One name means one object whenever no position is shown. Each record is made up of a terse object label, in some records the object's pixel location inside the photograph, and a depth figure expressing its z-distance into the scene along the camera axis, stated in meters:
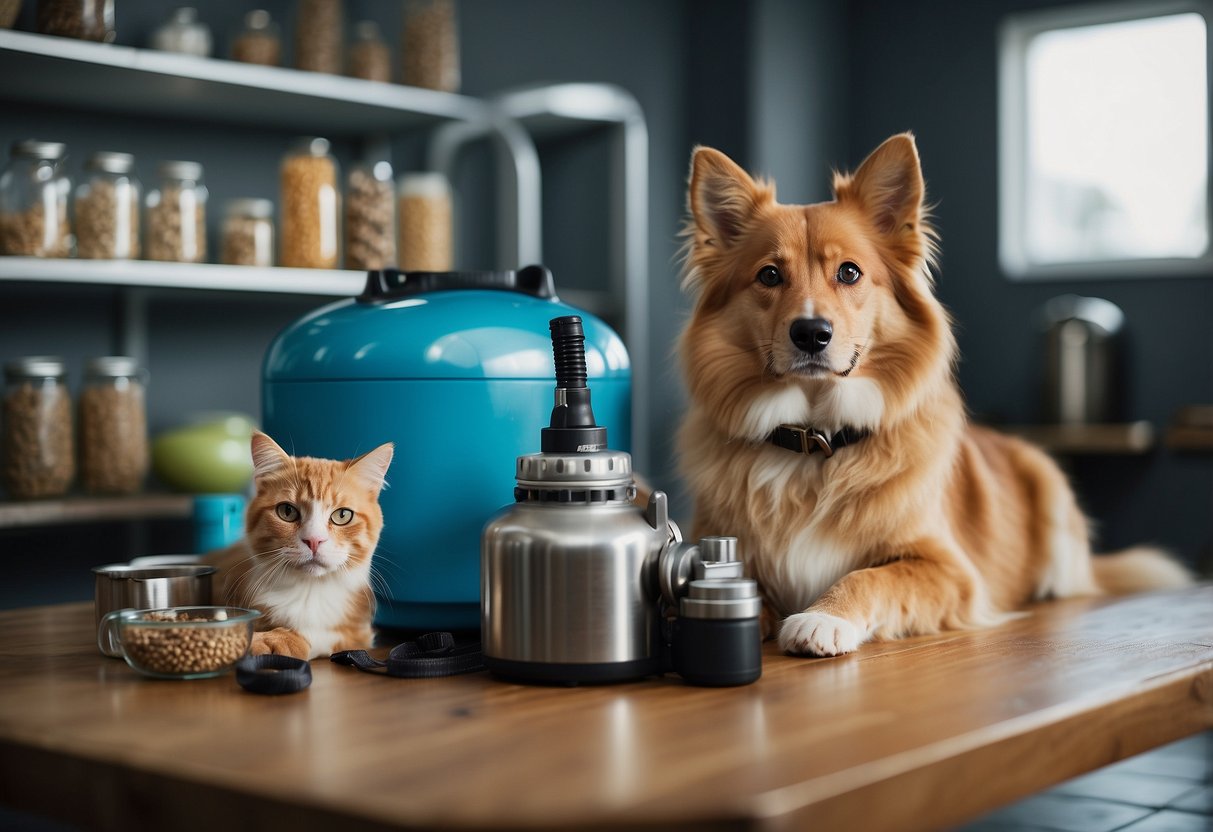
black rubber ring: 0.92
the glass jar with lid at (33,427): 2.44
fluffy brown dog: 1.30
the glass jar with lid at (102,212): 2.55
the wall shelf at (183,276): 2.41
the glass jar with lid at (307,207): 2.85
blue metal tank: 1.15
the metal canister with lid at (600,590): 0.92
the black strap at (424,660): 1.00
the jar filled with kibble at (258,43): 2.89
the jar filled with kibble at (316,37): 2.99
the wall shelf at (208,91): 2.50
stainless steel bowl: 1.11
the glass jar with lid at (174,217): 2.66
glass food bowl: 0.97
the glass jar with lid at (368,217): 2.92
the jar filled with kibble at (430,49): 3.21
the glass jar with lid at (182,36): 2.76
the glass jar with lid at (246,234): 2.78
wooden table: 0.65
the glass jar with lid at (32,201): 2.45
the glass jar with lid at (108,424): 2.57
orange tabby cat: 1.07
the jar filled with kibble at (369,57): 3.07
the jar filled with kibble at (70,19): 2.52
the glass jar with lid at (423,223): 3.05
